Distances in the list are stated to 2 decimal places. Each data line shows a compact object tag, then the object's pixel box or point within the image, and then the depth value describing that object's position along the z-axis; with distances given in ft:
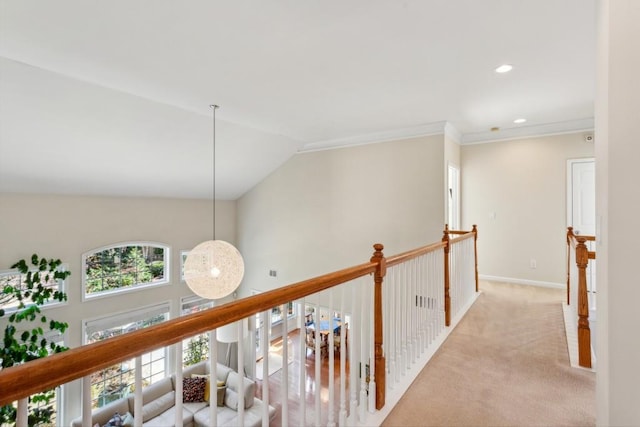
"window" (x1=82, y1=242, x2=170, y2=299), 16.83
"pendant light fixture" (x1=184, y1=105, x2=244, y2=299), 11.64
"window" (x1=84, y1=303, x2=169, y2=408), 14.40
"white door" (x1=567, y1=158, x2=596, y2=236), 14.90
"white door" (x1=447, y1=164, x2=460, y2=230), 16.69
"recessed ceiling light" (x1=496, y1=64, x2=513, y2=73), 8.96
